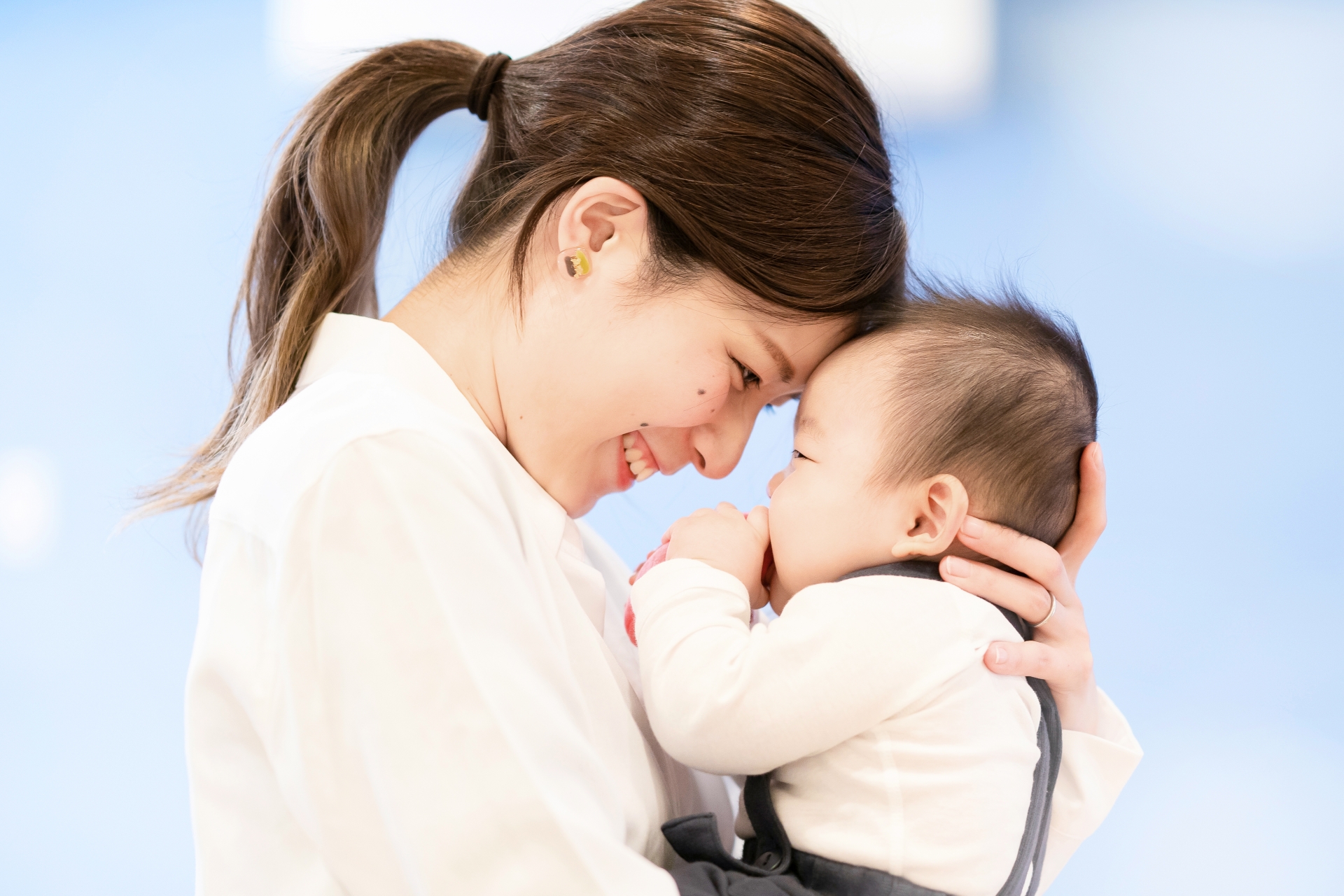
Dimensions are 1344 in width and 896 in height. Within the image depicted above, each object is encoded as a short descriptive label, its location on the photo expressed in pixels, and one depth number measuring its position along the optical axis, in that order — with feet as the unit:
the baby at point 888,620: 6.31
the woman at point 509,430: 6.02
